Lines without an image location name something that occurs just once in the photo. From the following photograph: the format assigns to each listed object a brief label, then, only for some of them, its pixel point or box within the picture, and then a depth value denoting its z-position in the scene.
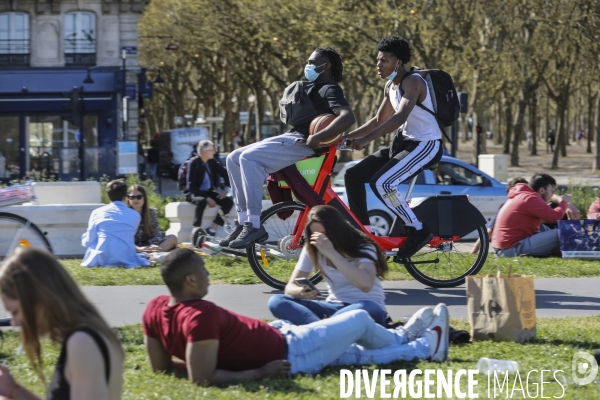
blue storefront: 75.75
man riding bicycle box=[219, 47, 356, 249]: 16.42
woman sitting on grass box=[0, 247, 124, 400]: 6.83
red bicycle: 17.08
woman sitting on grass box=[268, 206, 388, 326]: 12.36
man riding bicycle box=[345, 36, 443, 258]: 16.42
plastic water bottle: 11.17
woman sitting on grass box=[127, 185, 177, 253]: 23.94
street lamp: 66.02
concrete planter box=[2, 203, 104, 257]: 26.53
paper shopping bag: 12.84
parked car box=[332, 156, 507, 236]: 35.34
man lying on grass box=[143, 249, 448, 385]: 10.37
